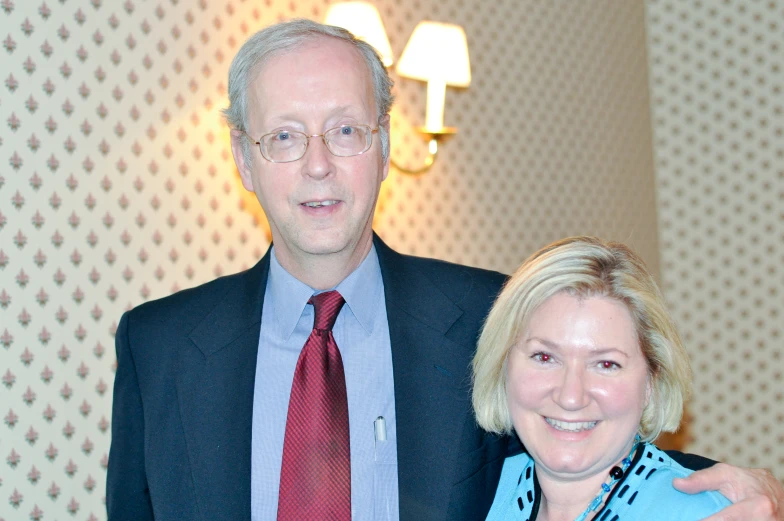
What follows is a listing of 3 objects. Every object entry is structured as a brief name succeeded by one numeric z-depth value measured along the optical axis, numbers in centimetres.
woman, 157
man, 167
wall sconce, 393
